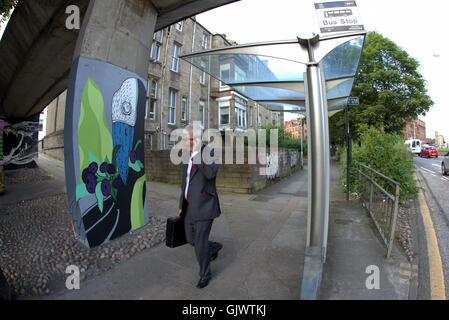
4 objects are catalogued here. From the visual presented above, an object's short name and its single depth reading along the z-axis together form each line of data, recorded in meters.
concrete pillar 3.52
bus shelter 2.76
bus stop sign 2.93
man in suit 2.67
